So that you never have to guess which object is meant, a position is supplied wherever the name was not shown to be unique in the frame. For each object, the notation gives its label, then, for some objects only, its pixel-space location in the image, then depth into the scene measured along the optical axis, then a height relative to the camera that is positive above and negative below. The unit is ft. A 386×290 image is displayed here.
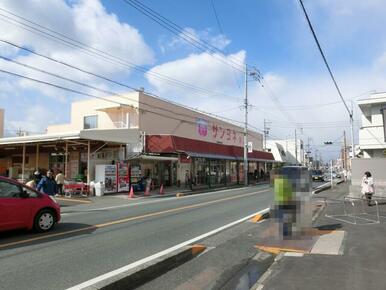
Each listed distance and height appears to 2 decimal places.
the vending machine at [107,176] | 88.69 -0.71
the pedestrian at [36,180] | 61.67 -1.15
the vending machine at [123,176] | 92.47 -0.76
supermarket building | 97.35 +7.00
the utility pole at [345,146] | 220.39 +14.03
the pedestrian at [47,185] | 51.57 -1.57
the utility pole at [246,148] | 145.59 +9.01
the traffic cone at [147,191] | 91.10 -4.14
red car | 31.50 -2.91
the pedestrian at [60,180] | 79.71 -1.40
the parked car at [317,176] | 187.24 -1.71
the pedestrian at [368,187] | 55.93 -2.06
